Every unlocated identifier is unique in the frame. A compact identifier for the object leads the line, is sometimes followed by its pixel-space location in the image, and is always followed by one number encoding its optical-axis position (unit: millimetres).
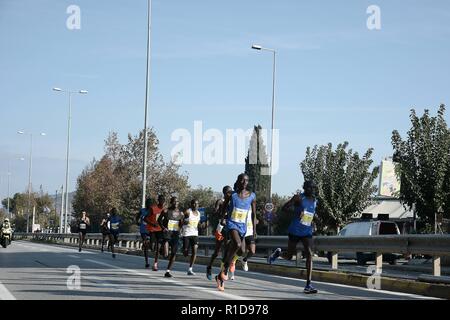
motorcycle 37403
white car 30814
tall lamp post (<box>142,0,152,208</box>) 36156
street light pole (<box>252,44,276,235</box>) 45278
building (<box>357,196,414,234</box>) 64938
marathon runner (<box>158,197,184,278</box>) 17641
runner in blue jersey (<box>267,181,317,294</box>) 13359
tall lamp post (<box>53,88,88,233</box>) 60381
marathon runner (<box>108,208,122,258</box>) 28188
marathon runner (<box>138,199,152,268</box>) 19875
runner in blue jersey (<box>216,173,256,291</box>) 12930
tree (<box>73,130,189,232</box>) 64625
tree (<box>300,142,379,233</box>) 50531
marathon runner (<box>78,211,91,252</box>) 33281
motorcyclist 37844
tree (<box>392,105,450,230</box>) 36625
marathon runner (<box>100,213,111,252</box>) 29917
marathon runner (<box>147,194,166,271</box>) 19391
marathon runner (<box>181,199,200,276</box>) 17781
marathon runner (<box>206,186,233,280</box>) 15366
